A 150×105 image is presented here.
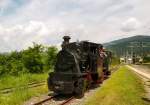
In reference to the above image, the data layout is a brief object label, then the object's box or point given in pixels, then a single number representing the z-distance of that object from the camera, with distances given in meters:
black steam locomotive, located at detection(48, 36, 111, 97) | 8.35
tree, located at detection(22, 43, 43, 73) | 17.34
